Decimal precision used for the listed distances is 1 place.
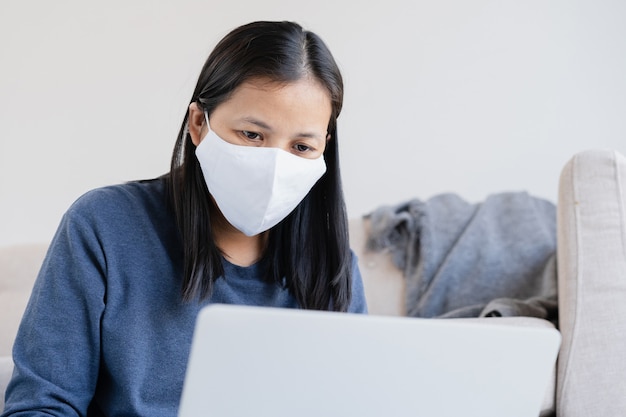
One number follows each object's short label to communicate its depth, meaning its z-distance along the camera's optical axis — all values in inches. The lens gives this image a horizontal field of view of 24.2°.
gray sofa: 65.9
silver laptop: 43.8
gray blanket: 76.7
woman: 54.2
